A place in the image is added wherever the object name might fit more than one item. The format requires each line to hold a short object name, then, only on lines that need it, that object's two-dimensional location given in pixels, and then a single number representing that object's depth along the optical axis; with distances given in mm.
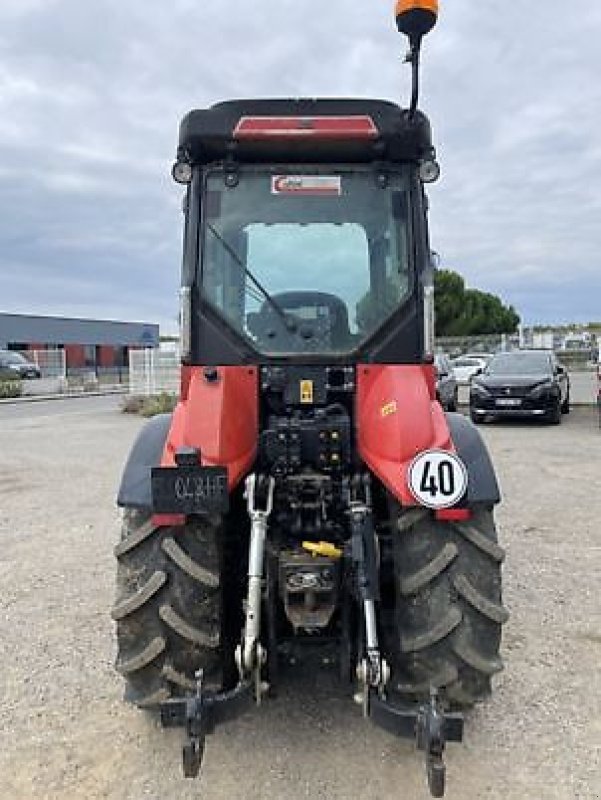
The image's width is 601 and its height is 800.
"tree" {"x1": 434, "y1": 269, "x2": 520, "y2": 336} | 48156
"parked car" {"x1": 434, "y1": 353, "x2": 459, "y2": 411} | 17016
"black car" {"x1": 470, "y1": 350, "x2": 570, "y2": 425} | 16078
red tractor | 2957
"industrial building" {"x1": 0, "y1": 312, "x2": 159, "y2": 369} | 54625
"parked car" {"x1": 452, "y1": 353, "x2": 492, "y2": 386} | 29516
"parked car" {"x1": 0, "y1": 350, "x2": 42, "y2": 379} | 38238
